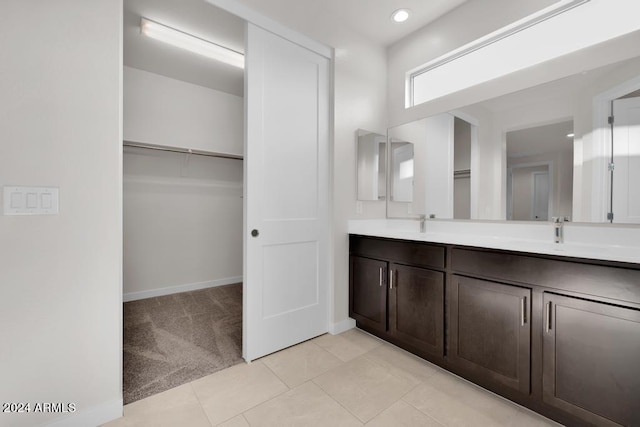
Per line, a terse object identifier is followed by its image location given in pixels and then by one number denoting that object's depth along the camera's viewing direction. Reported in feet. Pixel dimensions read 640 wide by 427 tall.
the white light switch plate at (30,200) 3.89
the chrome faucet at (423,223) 8.09
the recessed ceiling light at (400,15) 7.39
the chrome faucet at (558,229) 5.65
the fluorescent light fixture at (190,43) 7.54
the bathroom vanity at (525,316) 3.86
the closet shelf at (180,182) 10.46
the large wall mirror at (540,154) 5.08
